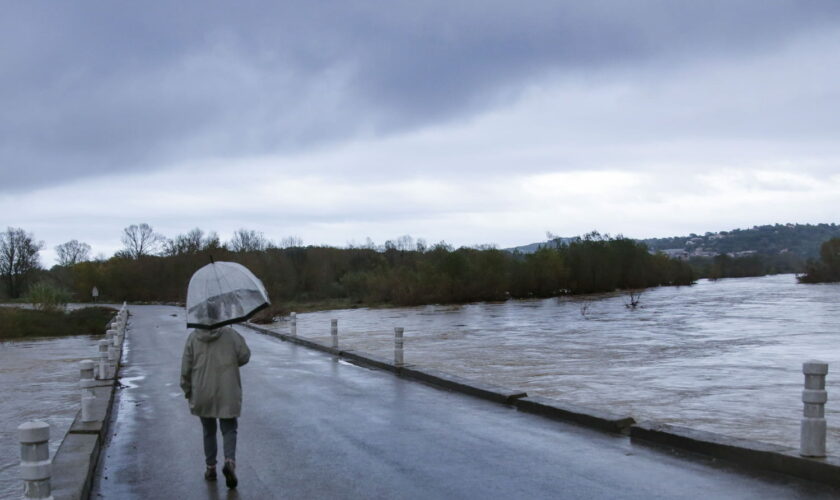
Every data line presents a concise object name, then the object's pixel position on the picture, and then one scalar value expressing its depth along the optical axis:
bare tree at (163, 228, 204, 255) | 92.79
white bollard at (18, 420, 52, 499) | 5.34
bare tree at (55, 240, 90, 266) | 138.12
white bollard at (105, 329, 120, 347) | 19.34
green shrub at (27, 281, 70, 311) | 50.25
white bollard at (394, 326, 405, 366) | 16.66
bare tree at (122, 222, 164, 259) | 124.00
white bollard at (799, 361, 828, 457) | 7.12
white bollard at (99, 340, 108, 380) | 15.16
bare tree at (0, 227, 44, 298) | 108.50
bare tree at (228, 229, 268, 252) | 102.19
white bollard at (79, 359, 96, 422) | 9.73
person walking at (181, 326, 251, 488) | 6.95
